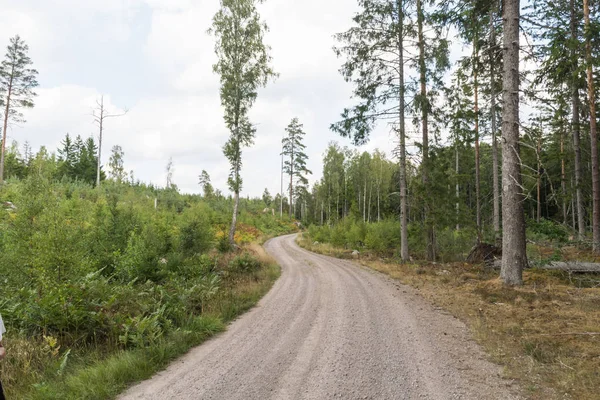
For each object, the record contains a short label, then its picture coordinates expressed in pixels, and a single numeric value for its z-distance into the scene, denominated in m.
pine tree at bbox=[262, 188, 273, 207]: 75.16
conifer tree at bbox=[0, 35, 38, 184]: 26.42
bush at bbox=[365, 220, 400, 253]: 21.73
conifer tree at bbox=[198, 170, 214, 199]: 47.29
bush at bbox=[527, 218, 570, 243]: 12.26
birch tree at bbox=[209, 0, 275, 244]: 19.00
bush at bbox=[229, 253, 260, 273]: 13.60
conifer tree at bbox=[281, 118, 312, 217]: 49.73
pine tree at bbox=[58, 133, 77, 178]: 52.70
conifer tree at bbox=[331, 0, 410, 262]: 14.97
